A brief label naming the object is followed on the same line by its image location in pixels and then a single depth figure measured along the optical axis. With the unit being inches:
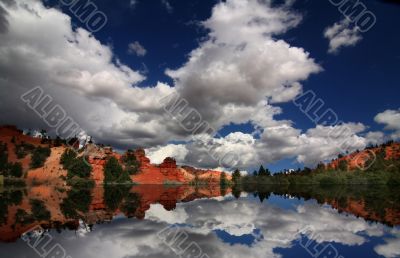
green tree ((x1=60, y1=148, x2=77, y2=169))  5617.1
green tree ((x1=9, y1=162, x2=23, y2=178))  4955.7
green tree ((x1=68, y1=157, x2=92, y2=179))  5485.7
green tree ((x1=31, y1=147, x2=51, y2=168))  5728.3
